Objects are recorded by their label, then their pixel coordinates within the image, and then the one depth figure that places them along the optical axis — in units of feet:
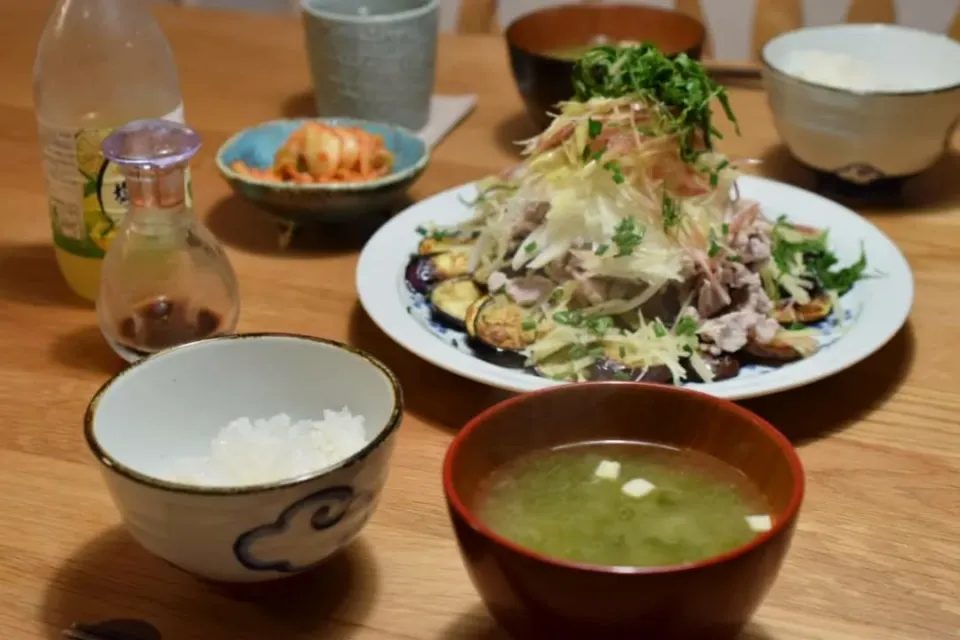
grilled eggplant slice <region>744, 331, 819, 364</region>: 3.62
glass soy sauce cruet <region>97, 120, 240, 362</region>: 3.71
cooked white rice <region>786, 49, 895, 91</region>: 5.56
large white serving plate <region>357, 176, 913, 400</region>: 3.45
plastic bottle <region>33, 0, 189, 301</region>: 3.98
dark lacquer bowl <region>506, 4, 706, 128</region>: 5.67
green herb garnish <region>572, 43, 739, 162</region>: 4.00
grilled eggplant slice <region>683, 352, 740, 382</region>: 3.53
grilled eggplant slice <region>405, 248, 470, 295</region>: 4.17
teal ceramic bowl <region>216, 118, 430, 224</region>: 4.55
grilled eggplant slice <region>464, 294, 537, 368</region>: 3.69
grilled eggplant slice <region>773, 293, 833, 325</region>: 3.89
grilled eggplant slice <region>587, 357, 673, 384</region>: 3.49
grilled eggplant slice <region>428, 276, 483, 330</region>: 3.91
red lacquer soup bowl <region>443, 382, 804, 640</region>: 2.13
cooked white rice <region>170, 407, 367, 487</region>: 2.69
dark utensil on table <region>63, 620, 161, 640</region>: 2.55
